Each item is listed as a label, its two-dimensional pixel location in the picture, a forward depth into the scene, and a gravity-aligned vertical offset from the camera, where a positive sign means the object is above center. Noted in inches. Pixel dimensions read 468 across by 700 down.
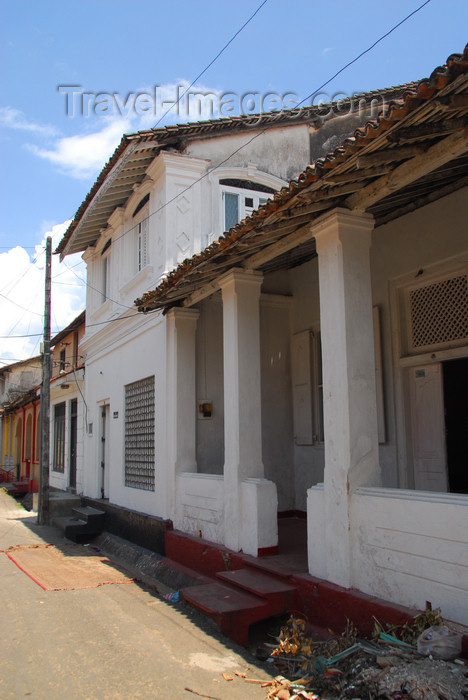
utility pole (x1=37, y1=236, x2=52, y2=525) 561.6 +16.7
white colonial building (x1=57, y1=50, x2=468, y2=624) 177.9 +45.4
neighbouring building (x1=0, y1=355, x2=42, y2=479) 984.4 +20.4
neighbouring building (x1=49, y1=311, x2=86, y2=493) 611.2 +12.9
